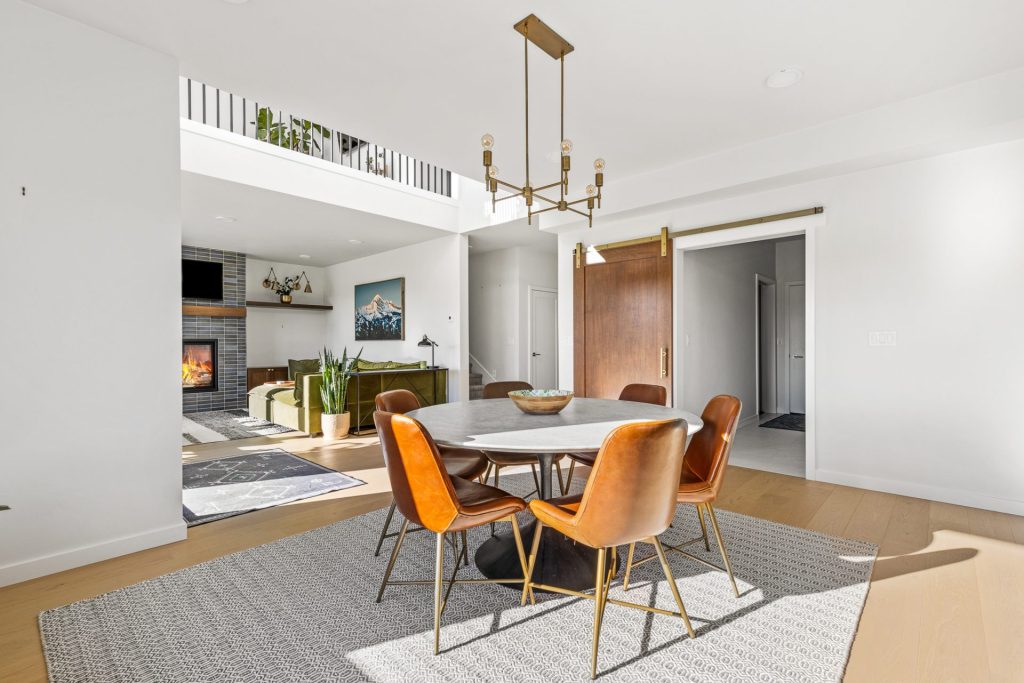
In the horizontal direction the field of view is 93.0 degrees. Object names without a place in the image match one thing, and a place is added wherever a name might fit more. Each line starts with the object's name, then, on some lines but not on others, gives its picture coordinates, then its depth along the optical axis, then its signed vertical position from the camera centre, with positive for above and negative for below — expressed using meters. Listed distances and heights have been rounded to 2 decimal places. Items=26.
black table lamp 6.82 +0.01
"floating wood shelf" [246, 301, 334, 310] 8.36 +0.69
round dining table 1.79 -0.36
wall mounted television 7.45 +1.00
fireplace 7.55 -0.33
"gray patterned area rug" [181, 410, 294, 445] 5.49 -1.04
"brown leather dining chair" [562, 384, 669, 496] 3.24 -0.35
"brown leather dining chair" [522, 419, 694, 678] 1.54 -0.49
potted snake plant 5.37 -0.65
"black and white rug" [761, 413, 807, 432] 5.89 -1.02
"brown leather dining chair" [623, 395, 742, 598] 2.05 -0.55
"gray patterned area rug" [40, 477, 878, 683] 1.59 -1.06
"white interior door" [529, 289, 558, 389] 7.66 +0.08
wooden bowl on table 2.39 -0.29
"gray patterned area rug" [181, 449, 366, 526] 3.17 -1.05
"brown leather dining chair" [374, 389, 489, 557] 2.43 -0.61
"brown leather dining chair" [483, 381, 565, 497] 2.59 -0.57
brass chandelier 2.34 +1.53
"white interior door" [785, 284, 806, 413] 6.93 -0.04
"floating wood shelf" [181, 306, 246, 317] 7.48 +0.52
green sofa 5.45 -0.76
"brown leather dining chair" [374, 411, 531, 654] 1.69 -0.53
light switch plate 3.42 +0.02
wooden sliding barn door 4.55 +0.23
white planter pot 5.39 -0.91
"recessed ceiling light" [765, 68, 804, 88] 2.76 +1.53
